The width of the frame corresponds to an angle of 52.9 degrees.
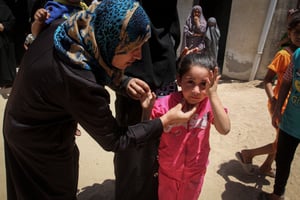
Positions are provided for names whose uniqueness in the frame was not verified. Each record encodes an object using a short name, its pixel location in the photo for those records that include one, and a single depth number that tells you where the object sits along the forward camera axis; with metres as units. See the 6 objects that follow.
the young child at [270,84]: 2.45
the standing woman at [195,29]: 7.19
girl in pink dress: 1.79
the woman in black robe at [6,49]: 5.68
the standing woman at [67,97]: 1.30
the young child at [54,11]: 2.00
